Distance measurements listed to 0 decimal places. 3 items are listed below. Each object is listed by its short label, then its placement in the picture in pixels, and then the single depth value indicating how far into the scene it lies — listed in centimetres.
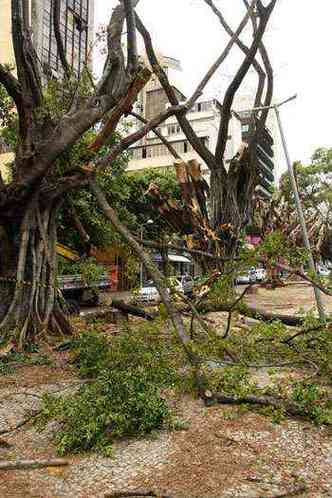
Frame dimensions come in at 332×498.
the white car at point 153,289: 671
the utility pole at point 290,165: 1411
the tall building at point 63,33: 2255
